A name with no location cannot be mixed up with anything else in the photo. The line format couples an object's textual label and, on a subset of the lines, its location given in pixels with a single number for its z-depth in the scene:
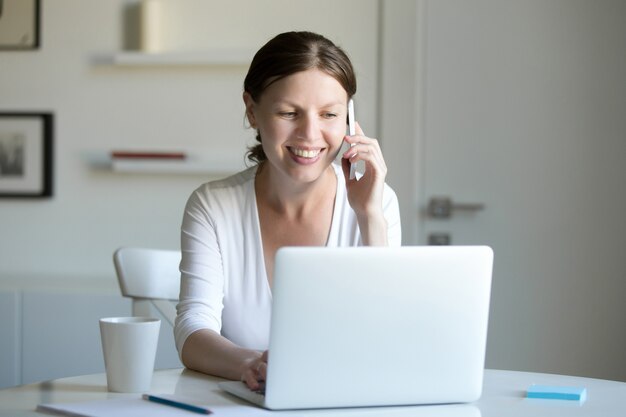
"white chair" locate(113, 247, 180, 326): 2.63
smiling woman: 2.35
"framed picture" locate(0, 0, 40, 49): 3.83
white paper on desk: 1.87
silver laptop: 1.86
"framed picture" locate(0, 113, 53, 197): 3.83
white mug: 1.99
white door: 3.64
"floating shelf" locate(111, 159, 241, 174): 3.71
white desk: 1.91
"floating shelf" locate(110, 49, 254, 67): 3.69
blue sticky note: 2.00
